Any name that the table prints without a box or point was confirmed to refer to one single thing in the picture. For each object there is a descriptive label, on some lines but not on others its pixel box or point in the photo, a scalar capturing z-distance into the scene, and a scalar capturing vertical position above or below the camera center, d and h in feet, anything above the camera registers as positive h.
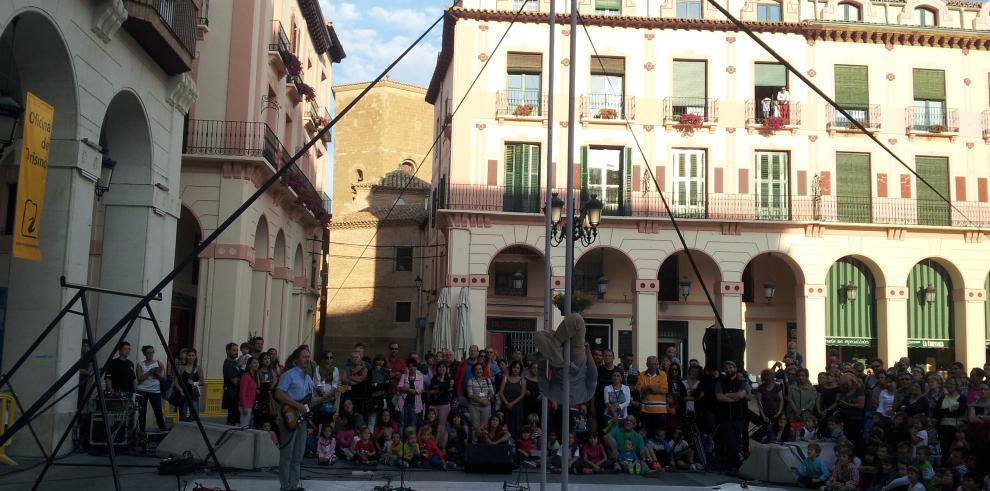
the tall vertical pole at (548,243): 31.68 +5.38
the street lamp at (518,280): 99.19 +6.49
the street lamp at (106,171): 43.78 +7.60
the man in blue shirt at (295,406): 34.50 -2.84
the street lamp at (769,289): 98.32 +6.30
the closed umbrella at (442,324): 90.33 +1.25
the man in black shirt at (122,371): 43.11 -2.14
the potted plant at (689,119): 96.37 +24.01
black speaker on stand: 52.26 +0.00
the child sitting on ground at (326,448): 46.03 -5.85
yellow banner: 34.53 +5.76
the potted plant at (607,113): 96.63 +24.49
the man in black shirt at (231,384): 49.65 -2.94
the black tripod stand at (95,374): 26.43 -1.55
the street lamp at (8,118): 30.86 +7.10
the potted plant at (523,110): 96.12 +24.39
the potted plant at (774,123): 96.58 +23.93
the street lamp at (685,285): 98.02 +6.42
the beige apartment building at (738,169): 95.35 +18.95
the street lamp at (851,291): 97.25 +6.26
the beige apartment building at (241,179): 74.33 +13.40
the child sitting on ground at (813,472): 43.45 -6.01
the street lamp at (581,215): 58.29 +8.55
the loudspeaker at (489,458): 44.32 -5.90
